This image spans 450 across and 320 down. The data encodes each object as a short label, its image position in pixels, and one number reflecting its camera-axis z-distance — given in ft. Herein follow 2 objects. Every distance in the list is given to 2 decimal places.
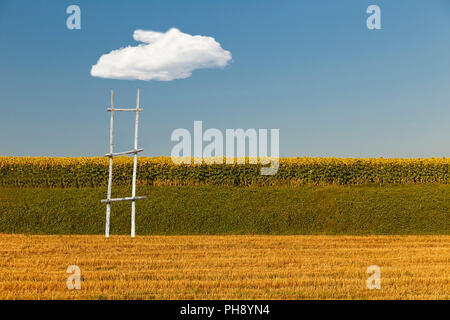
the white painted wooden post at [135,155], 54.24
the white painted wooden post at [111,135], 54.39
